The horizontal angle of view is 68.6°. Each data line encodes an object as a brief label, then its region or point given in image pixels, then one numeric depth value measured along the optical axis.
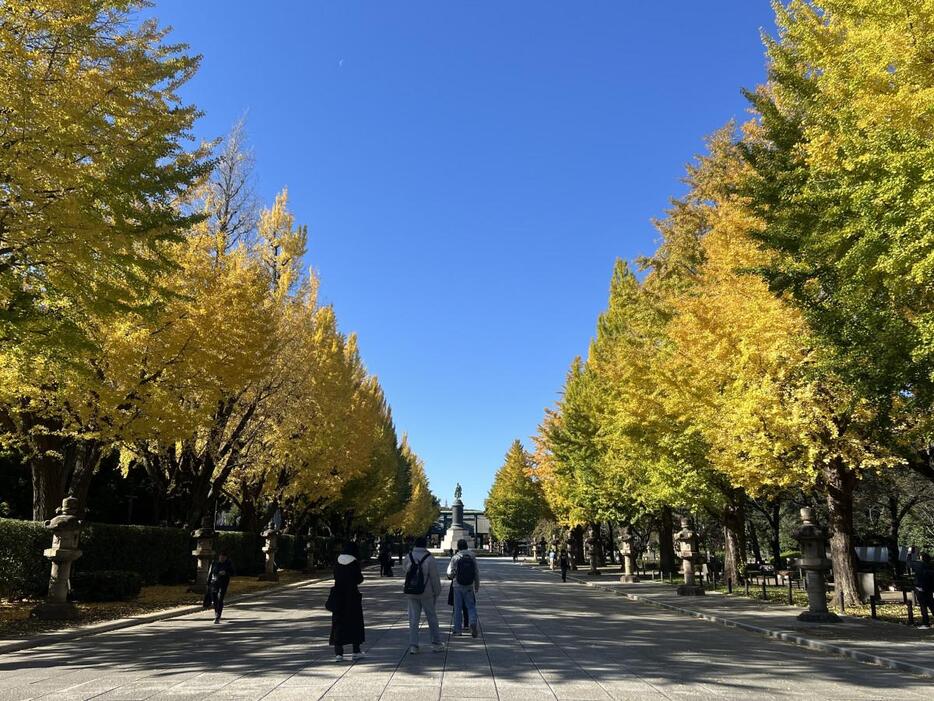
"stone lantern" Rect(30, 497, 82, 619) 14.01
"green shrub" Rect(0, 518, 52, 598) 16.00
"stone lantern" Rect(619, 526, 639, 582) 32.56
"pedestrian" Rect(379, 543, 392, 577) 36.98
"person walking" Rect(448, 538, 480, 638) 11.85
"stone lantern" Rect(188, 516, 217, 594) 20.39
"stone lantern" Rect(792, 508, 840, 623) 14.47
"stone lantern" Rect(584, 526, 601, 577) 39.78
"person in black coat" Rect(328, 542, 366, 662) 9.46
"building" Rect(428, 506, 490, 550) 112.25
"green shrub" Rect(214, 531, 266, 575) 28.09
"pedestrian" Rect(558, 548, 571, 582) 34.62
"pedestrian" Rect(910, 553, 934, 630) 14.04
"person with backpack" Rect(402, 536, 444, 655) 10.14
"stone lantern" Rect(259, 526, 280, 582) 28.16
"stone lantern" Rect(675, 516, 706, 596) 22.88
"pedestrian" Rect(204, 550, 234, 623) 14.55
